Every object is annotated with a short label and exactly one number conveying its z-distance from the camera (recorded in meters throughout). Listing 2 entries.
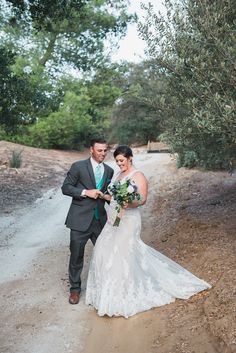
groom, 5.47
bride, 5.19
